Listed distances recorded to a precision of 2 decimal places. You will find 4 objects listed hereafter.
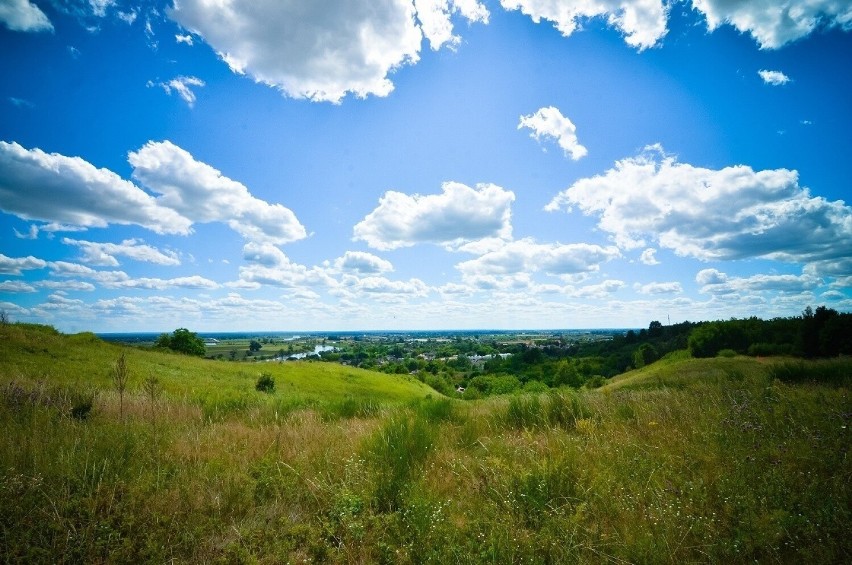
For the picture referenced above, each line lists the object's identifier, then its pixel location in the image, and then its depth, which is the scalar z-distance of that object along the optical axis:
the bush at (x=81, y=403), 6.55
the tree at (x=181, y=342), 66.50
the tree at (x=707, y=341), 82.62
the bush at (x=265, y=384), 34.59
